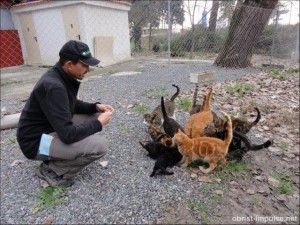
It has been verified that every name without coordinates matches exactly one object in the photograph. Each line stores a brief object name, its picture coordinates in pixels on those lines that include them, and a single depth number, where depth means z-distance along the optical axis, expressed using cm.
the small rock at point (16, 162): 339
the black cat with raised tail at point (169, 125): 350
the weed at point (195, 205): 244
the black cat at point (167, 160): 292
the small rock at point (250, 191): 269
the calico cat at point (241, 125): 345
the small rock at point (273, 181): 283
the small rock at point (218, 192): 265
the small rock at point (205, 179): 282
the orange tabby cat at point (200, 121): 332
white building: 936
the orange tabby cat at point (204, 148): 283
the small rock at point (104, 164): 319
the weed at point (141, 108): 481
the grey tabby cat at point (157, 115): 397
